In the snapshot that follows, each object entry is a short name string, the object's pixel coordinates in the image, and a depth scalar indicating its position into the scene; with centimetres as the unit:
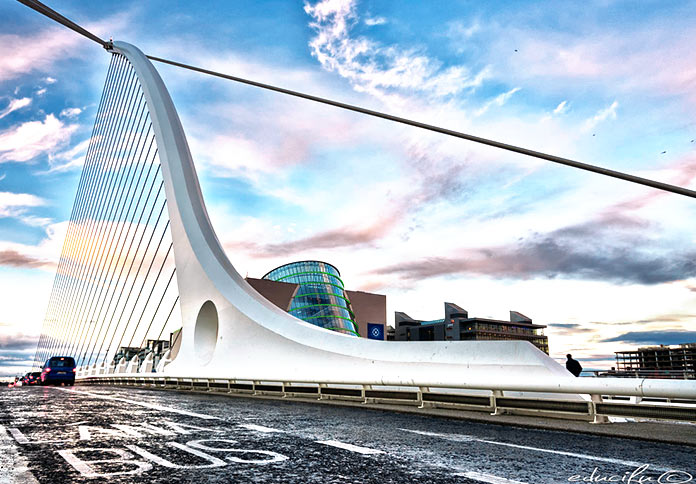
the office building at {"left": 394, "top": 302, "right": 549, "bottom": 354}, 12994
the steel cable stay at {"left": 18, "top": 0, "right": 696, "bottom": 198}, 715
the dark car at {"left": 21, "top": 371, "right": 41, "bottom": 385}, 3902
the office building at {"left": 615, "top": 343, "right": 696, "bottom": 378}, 10638
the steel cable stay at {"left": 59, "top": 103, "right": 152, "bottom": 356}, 3346
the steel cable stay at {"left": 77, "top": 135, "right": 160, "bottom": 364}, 3332
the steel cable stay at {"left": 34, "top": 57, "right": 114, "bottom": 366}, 3845
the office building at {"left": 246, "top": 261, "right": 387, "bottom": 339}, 6019
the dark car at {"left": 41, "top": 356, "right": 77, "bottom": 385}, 2884
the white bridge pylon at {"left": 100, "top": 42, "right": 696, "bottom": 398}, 995
